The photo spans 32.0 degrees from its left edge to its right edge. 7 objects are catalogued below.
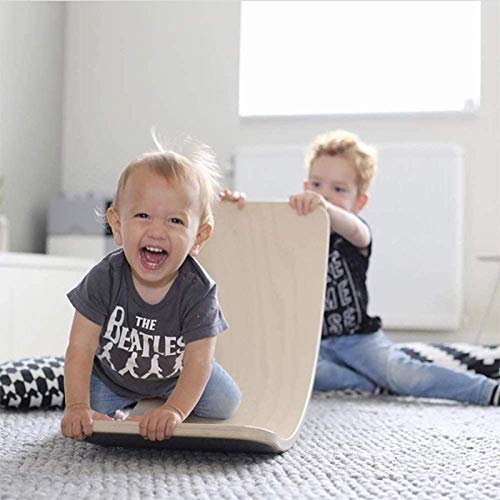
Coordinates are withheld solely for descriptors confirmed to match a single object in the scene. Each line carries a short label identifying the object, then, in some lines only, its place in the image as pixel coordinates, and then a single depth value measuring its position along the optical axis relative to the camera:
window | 3.23
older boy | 1.84
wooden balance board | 1.33
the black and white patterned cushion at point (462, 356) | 1.96
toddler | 1.09
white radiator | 3.06
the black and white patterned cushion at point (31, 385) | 1.49
